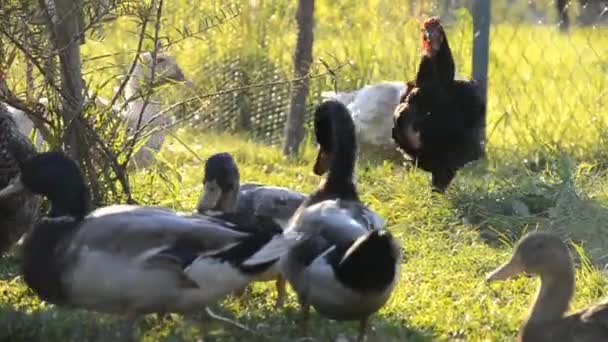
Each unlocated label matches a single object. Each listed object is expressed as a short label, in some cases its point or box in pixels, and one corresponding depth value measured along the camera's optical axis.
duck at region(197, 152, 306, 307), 8.83
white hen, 14.16
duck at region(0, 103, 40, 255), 9.28
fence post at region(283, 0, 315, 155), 14.16
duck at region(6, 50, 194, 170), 10.34
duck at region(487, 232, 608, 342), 7.25
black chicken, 11.85
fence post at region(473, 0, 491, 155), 13.14
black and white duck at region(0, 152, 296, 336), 7.48
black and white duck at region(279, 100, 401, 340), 7.31
